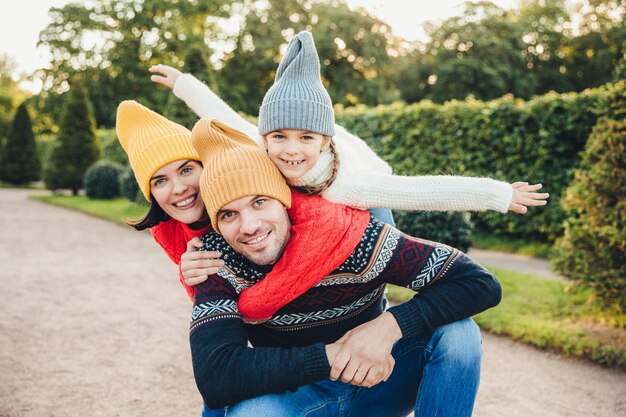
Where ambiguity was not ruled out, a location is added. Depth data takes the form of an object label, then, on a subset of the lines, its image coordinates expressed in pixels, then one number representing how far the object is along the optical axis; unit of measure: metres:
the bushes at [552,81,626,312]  4.86
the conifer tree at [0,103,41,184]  23.52
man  1.90
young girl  2.42
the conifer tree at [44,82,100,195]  18.50
